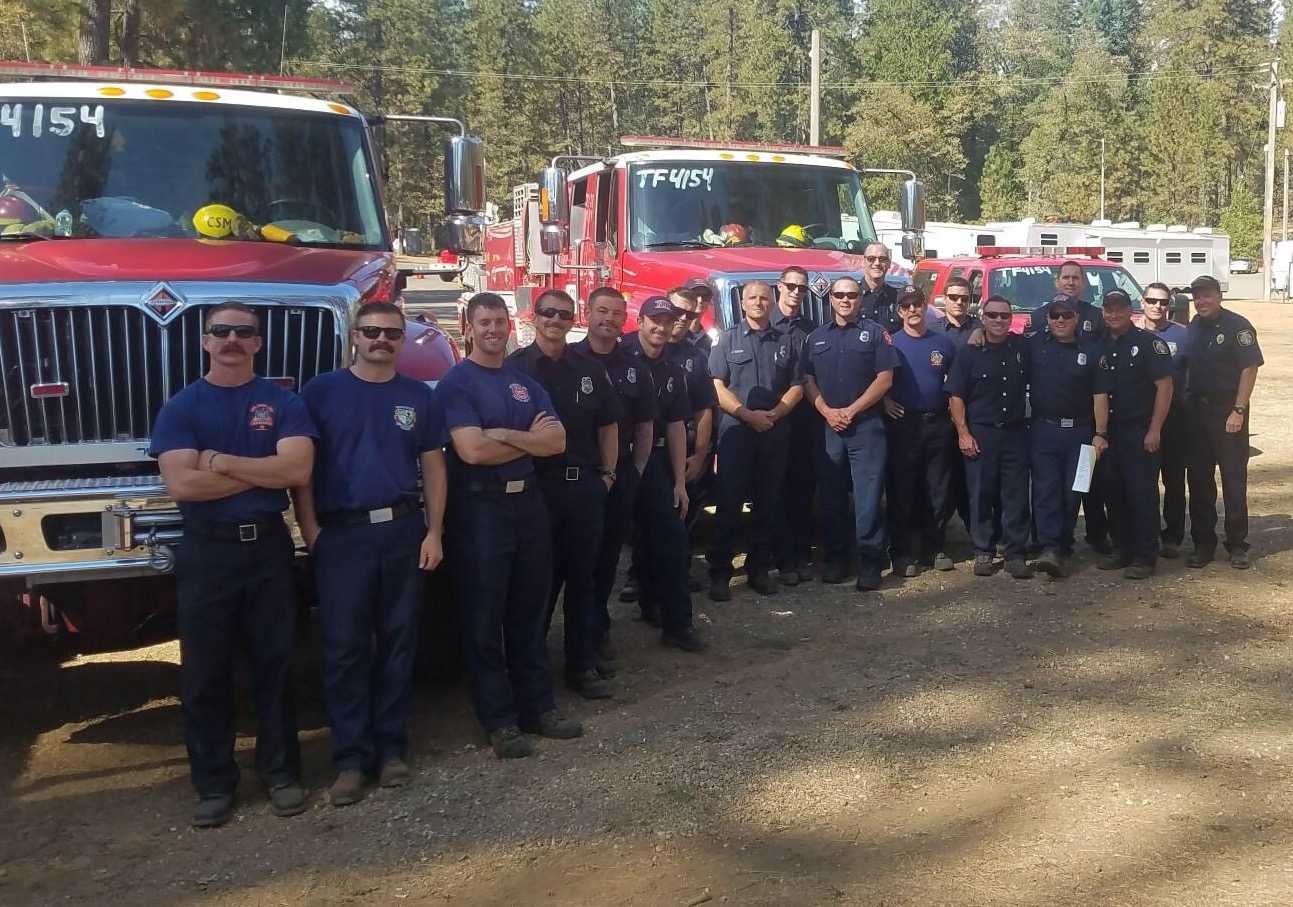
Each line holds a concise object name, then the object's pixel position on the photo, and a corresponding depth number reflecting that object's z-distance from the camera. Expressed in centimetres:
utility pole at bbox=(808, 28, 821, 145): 2622
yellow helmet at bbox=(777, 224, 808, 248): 936
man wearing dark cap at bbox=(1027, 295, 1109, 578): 741
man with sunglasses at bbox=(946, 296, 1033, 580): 745
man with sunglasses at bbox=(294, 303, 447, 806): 445
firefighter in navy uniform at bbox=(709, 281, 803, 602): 721
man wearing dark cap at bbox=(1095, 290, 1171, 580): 742
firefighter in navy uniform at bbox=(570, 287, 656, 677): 583
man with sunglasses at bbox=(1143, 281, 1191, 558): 784
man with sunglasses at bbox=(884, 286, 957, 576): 756
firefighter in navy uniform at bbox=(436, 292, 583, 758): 478
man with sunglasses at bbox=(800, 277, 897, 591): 723
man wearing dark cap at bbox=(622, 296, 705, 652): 618
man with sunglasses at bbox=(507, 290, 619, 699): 534
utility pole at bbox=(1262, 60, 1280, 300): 4009
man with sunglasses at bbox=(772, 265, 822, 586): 745
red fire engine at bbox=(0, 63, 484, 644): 435
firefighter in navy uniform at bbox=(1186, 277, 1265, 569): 759
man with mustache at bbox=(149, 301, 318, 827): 416
